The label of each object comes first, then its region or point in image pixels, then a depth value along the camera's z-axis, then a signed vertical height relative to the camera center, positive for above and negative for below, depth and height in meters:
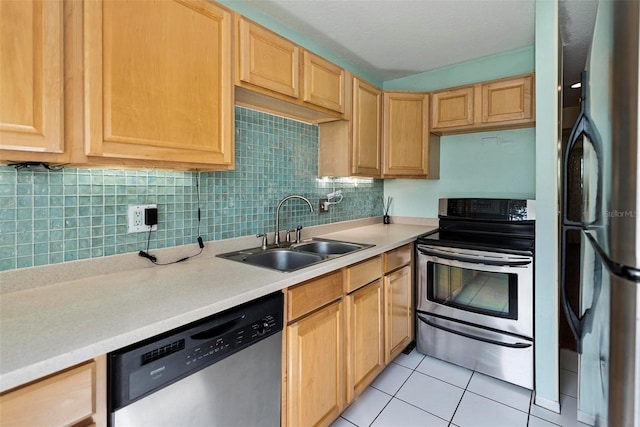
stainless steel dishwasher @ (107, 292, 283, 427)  0.86 -0.53
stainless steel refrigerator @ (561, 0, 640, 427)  0.75 -0.01
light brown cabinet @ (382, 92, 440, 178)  2.72 +0.65
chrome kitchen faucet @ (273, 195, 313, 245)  2.08 -0.08
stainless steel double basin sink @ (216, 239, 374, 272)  1.76 -0.27
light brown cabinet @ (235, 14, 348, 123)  1.53 +0.75
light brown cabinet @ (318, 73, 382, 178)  2.36 +0.56
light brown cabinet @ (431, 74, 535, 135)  2.34 +0.83
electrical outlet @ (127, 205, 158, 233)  1.42 -0.05
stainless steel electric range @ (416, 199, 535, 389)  1.96 -0.56
